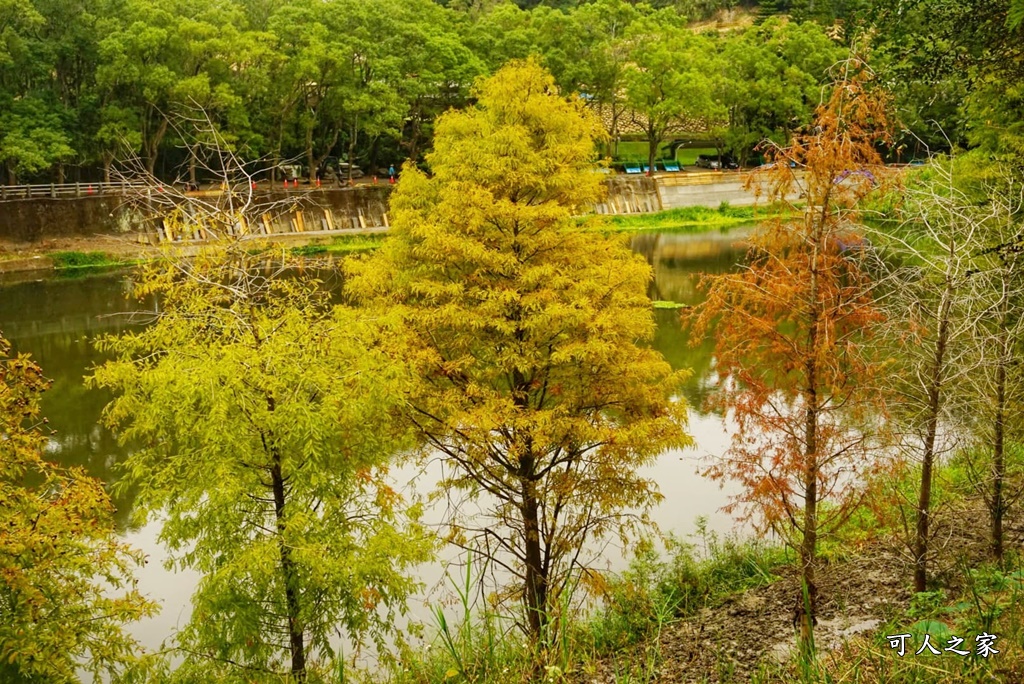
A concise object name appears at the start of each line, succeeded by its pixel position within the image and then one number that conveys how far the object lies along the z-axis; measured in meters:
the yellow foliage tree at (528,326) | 10.80
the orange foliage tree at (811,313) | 9.12
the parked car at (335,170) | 45.27
